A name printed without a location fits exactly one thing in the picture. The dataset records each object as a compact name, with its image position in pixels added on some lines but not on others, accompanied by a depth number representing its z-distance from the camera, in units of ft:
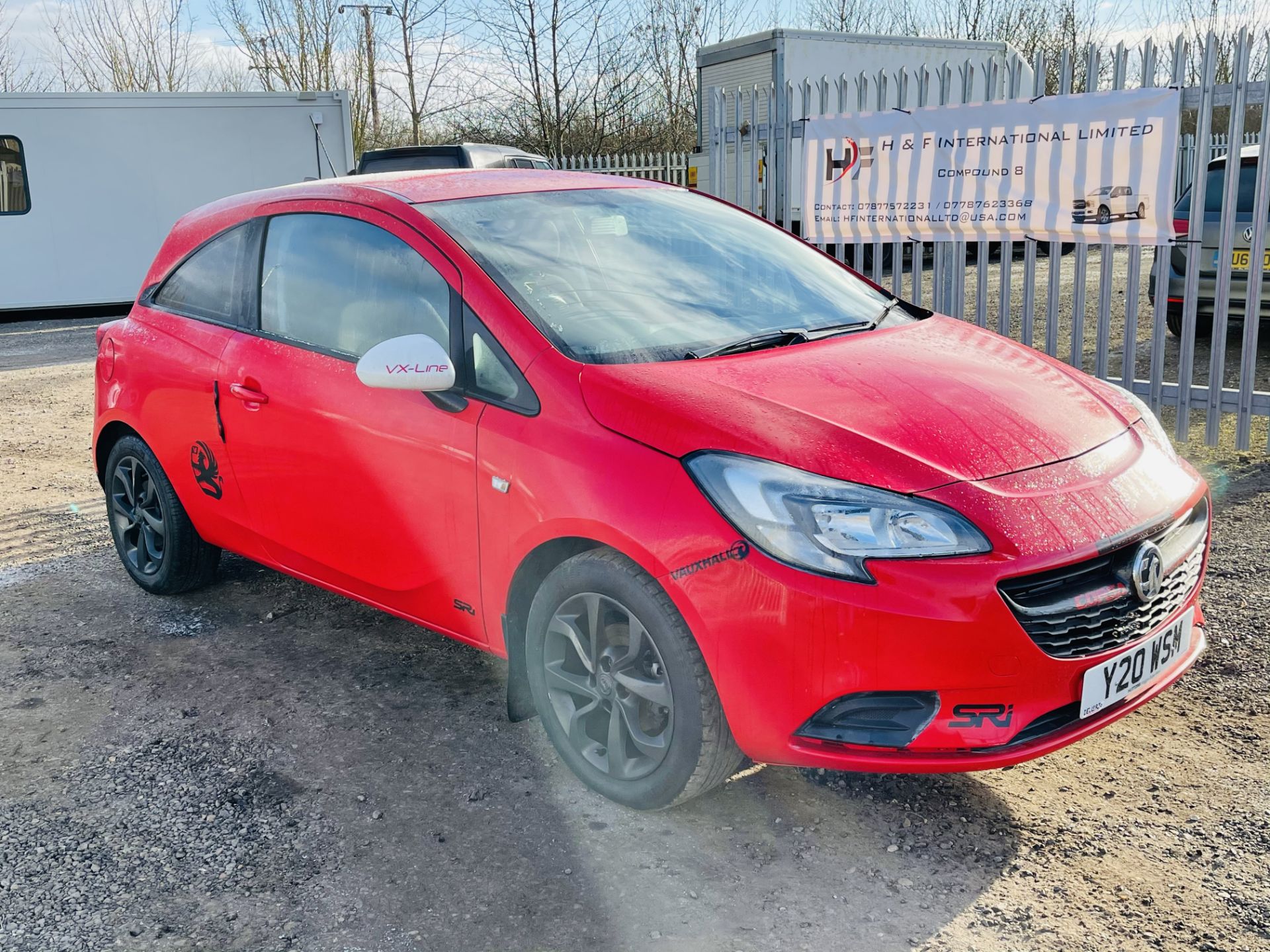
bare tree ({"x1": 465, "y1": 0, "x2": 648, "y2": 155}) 81.05
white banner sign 20.29
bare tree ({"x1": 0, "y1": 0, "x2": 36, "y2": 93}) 96.32
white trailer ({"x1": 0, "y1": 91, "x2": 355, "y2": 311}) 50.16
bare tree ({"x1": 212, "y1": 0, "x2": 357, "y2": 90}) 92.94
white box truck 56.90
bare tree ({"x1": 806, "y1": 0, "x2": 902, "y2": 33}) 108.88
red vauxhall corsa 8.25
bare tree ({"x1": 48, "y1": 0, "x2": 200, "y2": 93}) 93.30
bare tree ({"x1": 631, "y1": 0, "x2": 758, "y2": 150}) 87.51
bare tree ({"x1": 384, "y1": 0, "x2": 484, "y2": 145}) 87.40
